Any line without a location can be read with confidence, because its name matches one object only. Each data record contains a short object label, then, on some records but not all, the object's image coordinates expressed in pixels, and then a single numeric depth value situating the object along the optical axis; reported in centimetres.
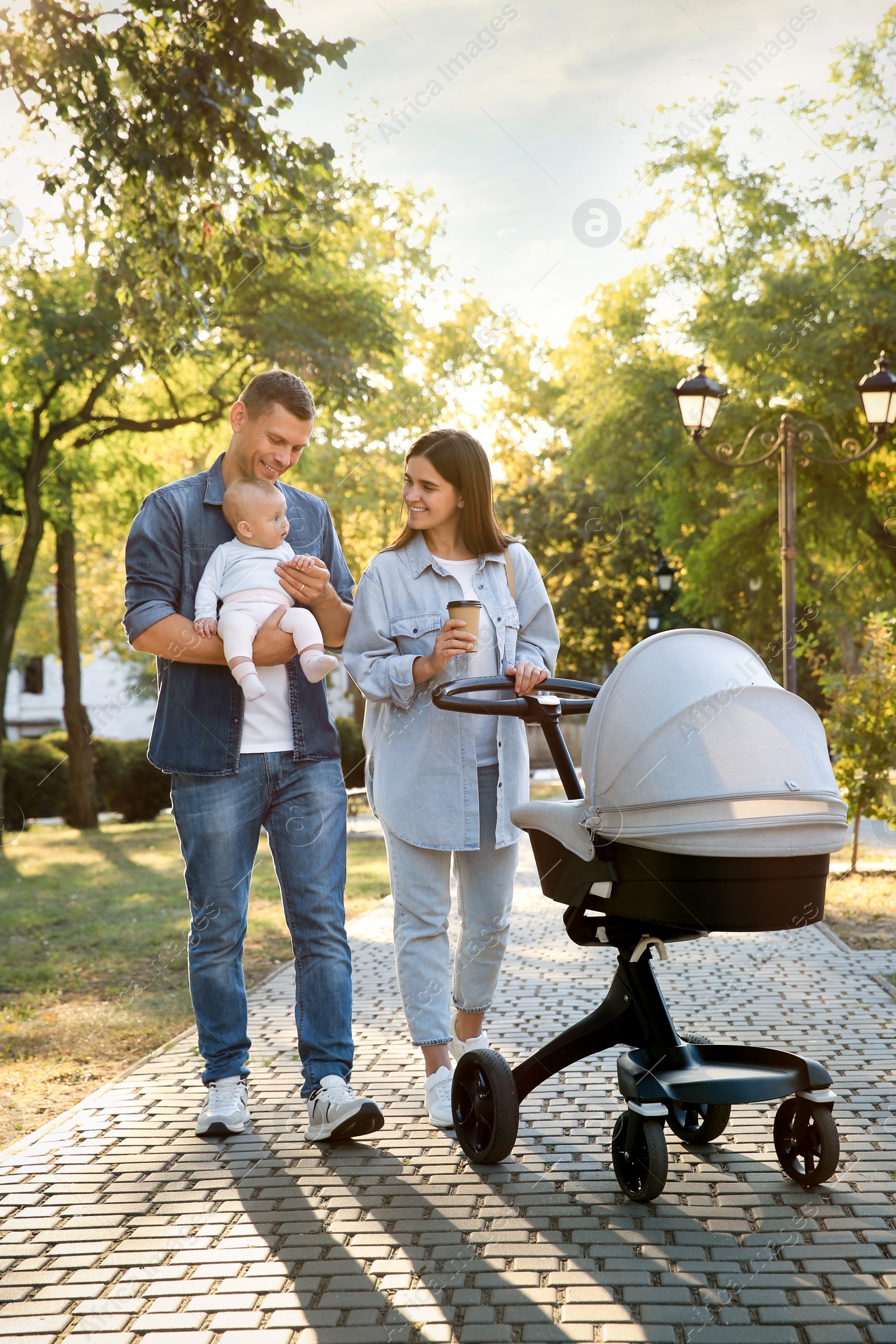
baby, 377
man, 388
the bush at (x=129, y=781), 2164
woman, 398
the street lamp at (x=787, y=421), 1229
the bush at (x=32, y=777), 2206
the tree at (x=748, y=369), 1867
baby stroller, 298
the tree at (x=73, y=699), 1959
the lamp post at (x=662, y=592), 2373
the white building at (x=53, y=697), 5706
